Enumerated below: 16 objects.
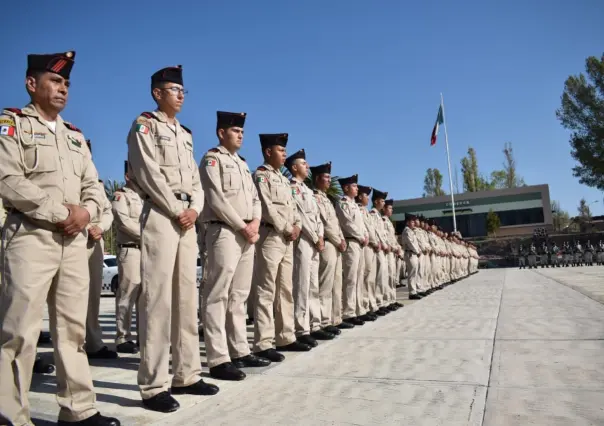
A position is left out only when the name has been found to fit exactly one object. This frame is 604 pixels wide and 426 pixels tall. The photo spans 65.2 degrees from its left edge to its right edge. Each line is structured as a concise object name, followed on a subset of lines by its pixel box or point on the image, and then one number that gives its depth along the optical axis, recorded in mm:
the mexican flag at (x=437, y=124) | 31655
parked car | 16547
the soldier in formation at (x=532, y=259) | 25170
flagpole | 31680
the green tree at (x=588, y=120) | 32469
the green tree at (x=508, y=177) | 63219
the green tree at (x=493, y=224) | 42844
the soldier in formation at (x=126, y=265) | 5316
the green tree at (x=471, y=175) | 61656
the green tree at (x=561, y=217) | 67375
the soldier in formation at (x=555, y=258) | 24580
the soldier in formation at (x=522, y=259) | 26041
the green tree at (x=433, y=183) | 68312
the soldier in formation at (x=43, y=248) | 2451
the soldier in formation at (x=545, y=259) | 25234
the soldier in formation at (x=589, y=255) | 22984
